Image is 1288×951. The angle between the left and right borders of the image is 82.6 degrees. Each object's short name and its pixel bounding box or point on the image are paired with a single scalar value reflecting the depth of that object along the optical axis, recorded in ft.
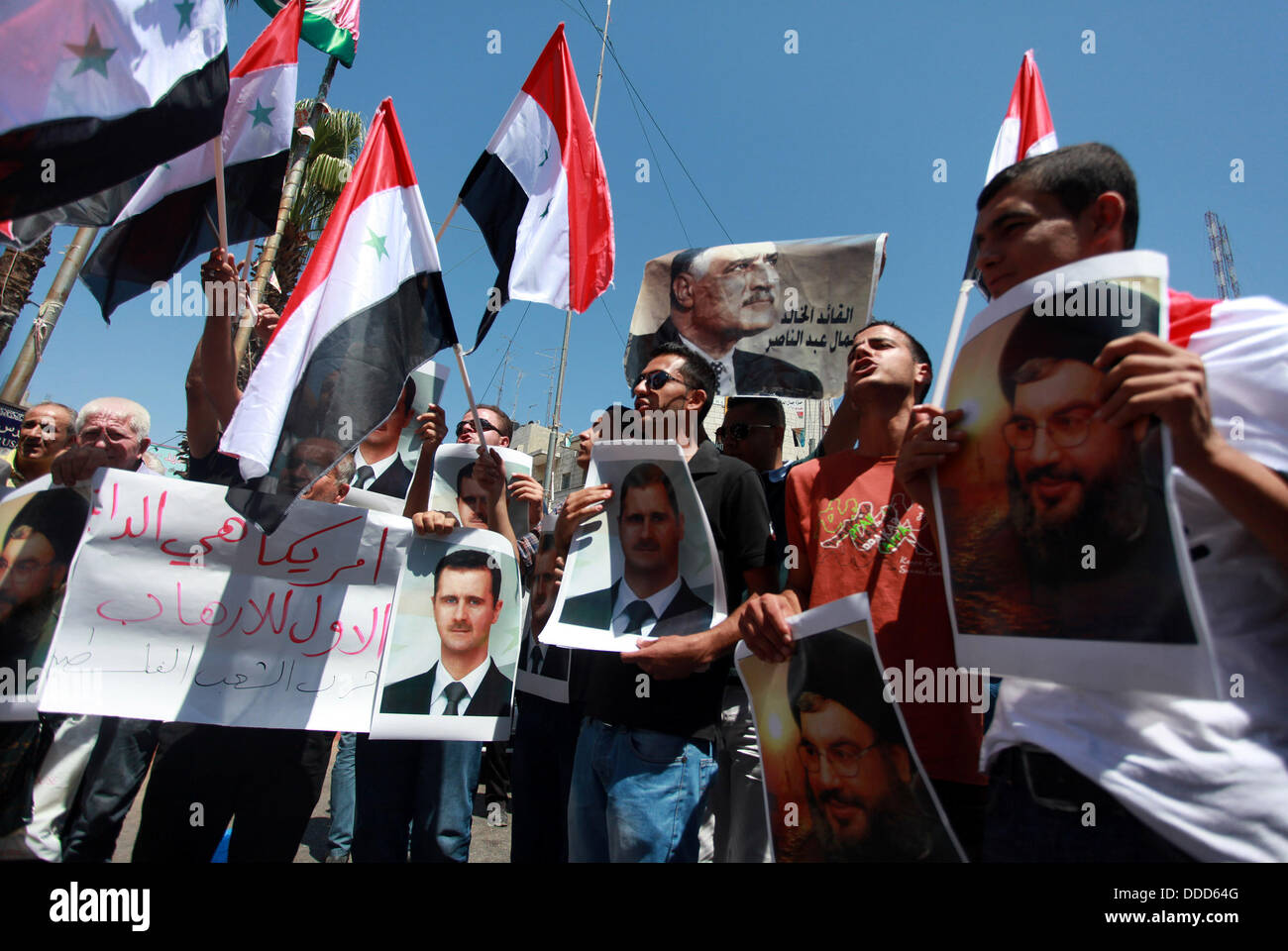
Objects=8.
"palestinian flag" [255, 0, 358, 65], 15.49
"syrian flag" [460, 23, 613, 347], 12.55
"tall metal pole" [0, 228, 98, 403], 23.16
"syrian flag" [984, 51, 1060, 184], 10.30
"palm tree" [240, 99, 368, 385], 48.60
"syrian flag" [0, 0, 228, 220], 7.47
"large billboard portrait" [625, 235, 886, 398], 13.46
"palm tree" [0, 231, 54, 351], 27.55
